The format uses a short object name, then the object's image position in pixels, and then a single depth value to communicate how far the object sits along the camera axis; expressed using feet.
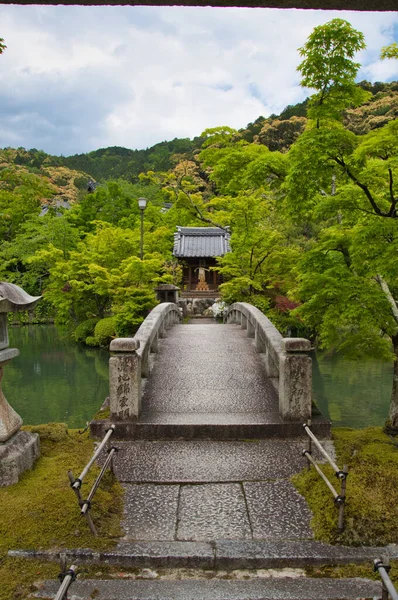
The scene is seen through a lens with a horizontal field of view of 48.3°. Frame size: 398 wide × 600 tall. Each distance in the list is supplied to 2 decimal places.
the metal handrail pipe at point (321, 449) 11.94
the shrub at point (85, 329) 73.72
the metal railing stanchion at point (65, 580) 8.02
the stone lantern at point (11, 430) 13.74
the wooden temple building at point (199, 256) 97.60
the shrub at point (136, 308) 57.36
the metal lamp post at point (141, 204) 58.49
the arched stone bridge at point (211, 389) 18.48
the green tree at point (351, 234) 17.62
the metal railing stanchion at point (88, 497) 11.11
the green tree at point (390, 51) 17.78
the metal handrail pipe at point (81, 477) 11.10
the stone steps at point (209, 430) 18.37
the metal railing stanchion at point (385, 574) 7.97
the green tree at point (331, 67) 20.68
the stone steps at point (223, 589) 9.86
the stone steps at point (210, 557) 11.02
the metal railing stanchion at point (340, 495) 11.53
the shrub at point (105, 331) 67.36
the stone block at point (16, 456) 13.67
